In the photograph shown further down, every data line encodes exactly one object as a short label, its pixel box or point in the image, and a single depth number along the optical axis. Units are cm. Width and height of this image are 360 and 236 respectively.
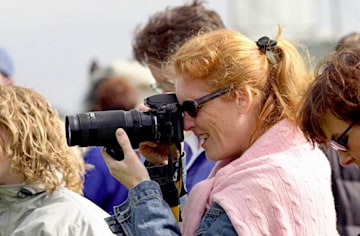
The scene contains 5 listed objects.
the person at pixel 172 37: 892
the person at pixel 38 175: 760
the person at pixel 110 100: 955
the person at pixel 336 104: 611
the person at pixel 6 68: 1102
